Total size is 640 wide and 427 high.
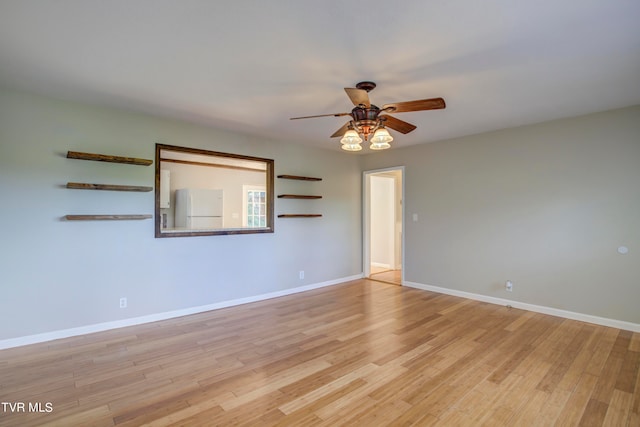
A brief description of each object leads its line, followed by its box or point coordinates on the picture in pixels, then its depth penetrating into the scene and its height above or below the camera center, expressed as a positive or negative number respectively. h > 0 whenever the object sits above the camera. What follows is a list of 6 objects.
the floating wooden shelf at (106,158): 3.29 +0.66
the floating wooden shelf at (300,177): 5.07 +0.67
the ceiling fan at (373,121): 2.60 +0.91
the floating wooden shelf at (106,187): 3.30 +0.35
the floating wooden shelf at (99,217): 3.31 +0.02
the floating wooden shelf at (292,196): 5.07 +0.36
